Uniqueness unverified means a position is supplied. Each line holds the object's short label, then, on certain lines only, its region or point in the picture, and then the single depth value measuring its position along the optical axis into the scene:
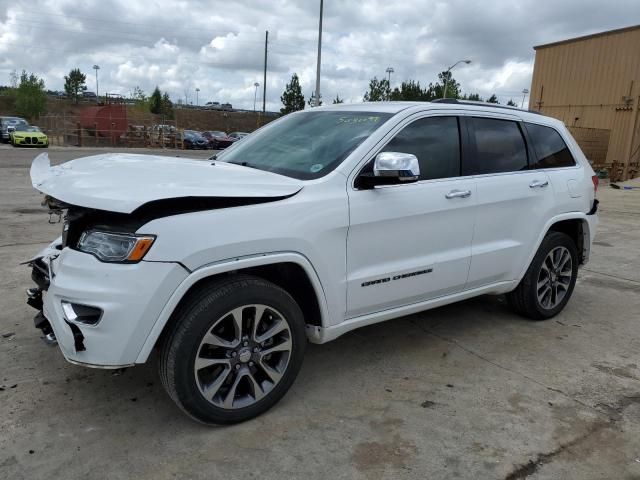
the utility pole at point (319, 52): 25.91
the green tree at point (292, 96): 57.03
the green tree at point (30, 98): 55.78
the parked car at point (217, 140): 38.62
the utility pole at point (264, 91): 53.56
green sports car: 29.64
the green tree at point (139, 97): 72.41
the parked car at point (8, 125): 32.66
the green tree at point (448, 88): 47.70
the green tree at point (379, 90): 45.62
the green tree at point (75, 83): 73.86
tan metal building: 22.19
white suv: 2.49
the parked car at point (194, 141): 37.88
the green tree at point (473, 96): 59.69
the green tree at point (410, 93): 46.63
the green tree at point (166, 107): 75.28
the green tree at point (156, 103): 73.62
